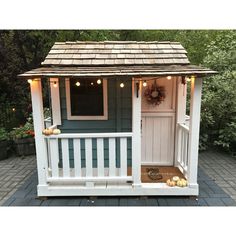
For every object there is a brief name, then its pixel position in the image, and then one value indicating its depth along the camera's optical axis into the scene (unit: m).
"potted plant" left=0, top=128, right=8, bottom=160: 5.65
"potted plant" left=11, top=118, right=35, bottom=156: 5.92
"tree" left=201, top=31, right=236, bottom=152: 5.81
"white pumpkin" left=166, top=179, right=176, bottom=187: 3.47
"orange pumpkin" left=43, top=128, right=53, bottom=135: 3.35
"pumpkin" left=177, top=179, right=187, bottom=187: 3.46
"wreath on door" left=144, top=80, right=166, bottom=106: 4.35
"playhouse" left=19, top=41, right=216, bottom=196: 3.28
